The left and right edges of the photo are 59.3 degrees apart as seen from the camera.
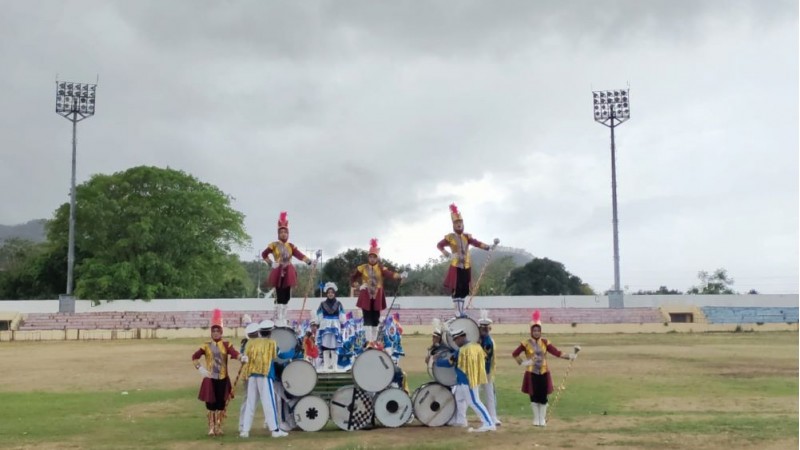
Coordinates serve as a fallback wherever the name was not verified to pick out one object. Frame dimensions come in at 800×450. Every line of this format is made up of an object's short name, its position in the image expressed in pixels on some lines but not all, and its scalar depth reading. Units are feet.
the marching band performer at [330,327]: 46.55
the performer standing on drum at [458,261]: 41.88
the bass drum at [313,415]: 40.32
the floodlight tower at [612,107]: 170.71
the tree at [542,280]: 243.19
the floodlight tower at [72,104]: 163.43
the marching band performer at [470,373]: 38.58
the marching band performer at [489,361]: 40.16
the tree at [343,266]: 212.23
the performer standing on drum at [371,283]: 43.29
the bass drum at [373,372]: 39.60
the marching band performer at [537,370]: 40.27
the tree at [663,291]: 297.41
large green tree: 167.73
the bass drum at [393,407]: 40.11
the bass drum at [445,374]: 40.55
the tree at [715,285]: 264.93
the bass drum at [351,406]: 40.37
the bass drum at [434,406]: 40.57
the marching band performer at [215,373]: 39.29
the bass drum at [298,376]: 40.06
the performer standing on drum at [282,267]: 44.34
